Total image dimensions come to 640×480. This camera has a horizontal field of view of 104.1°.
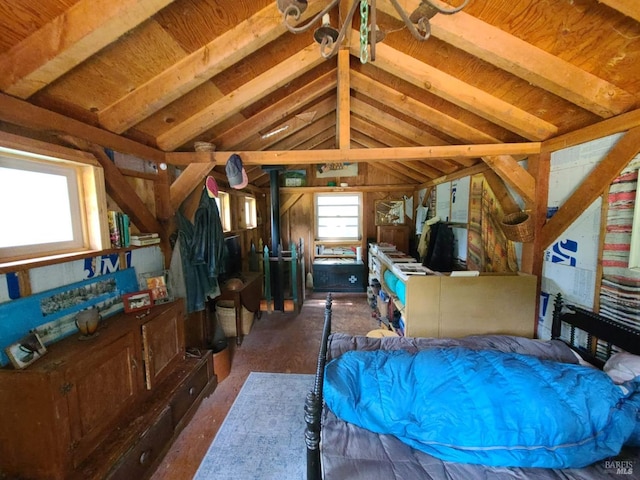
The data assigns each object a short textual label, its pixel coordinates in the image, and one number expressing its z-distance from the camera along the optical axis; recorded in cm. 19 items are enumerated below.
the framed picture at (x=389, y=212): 501
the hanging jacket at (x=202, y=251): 242
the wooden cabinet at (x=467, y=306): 215
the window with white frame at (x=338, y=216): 514
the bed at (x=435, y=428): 98
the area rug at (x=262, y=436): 155
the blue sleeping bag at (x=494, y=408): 100
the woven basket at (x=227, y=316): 303
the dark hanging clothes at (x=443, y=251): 340
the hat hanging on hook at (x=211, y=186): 262
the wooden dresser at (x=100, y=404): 111
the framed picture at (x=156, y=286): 200
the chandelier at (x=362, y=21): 82
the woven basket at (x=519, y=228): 205
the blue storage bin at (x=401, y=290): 234
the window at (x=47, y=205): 129
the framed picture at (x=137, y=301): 178
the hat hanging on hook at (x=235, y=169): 227
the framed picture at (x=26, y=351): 112
